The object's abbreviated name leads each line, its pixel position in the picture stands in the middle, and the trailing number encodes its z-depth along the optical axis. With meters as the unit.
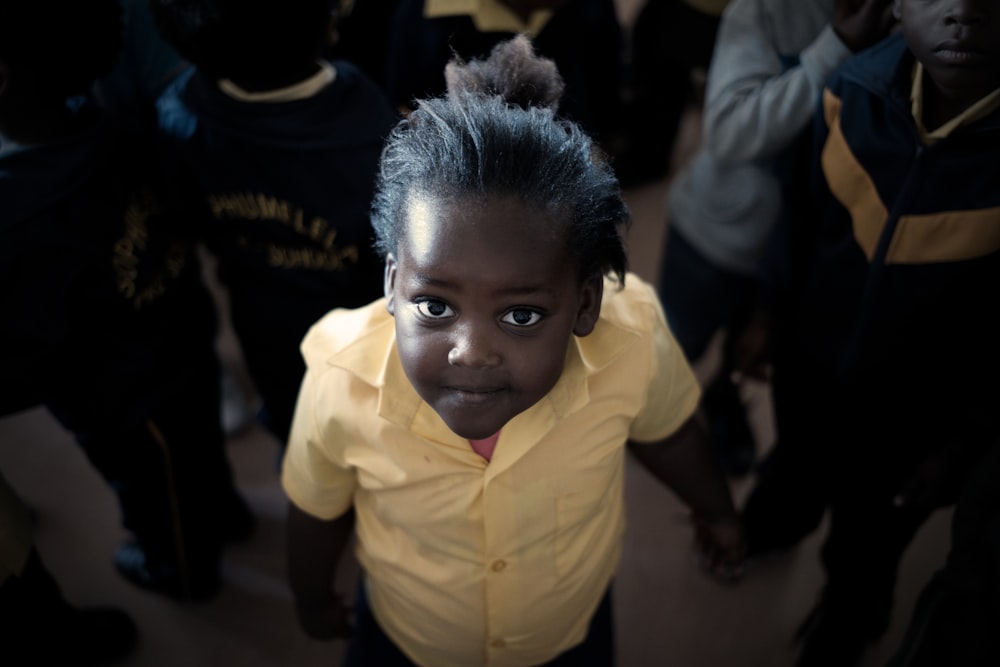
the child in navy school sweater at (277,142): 1.04
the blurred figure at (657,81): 1.74
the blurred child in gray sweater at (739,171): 1.09
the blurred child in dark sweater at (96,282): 1.00
